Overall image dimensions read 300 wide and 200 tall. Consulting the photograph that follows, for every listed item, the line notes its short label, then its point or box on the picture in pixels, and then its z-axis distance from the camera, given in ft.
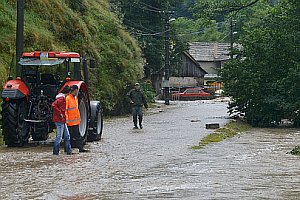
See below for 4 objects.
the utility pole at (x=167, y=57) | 188.65
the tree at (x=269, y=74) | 99.09
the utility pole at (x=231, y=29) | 250.16
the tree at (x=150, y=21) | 203.72
